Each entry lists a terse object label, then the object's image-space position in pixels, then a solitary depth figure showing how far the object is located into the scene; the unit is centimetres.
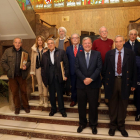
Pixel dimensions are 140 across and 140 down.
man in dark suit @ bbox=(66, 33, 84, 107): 288
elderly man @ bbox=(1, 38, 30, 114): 299
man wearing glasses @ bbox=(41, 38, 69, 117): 279
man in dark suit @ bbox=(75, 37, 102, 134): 241
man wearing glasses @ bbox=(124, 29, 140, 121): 278
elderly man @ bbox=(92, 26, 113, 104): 284
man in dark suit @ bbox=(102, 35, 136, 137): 229
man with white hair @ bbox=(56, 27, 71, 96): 312
